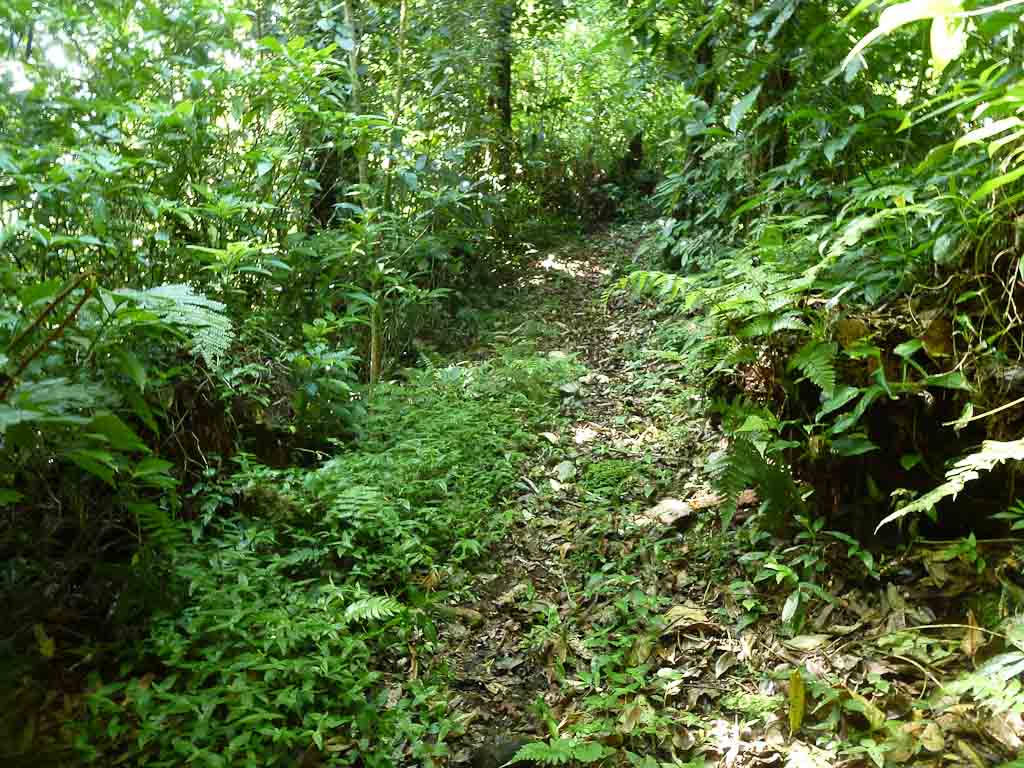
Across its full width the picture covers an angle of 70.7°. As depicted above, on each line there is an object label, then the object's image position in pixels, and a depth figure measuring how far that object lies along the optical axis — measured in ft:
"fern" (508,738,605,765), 7.50
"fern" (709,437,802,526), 9.86
